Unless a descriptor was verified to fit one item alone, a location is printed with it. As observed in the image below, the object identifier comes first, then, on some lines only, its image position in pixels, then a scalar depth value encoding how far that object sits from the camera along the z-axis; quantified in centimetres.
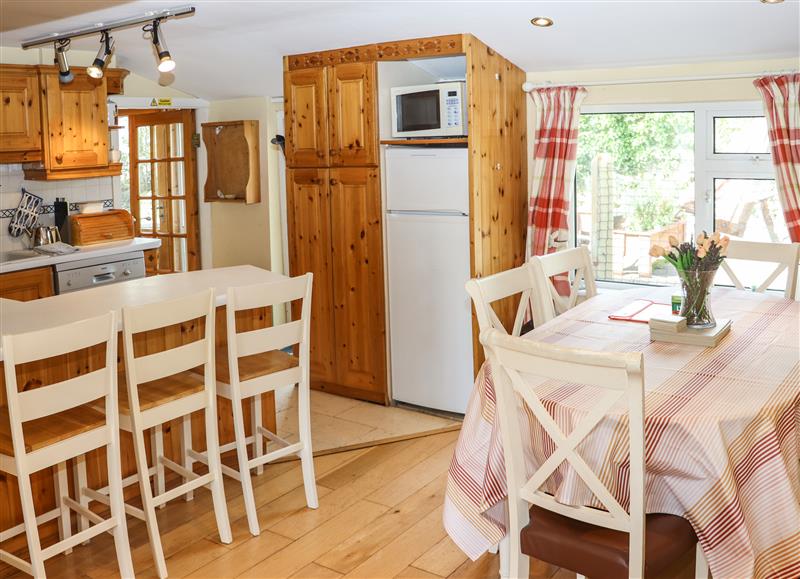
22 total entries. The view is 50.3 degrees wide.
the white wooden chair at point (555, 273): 354
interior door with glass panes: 652
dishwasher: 508
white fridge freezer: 451
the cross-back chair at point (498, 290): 306
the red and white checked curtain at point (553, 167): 468
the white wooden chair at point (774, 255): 382
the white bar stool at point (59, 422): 256
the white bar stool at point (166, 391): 292
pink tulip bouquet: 297
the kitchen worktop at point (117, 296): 304
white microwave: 440
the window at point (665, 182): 444
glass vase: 302
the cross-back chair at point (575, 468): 211
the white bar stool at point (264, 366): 322
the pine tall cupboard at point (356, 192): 452
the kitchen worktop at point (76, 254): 482
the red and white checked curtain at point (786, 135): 399
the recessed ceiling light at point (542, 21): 401
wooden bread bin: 542
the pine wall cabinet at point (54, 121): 500
